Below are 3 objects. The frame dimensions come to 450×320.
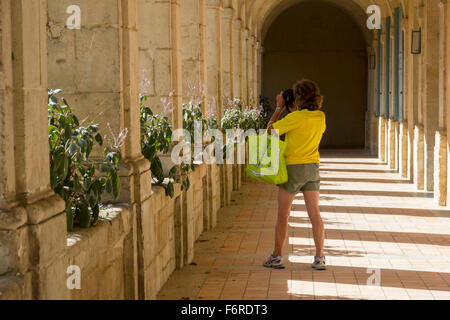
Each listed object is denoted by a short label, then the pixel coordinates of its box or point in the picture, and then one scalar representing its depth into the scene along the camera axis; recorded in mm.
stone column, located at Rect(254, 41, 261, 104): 24312
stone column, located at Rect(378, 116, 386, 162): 20094
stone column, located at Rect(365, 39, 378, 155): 23125
